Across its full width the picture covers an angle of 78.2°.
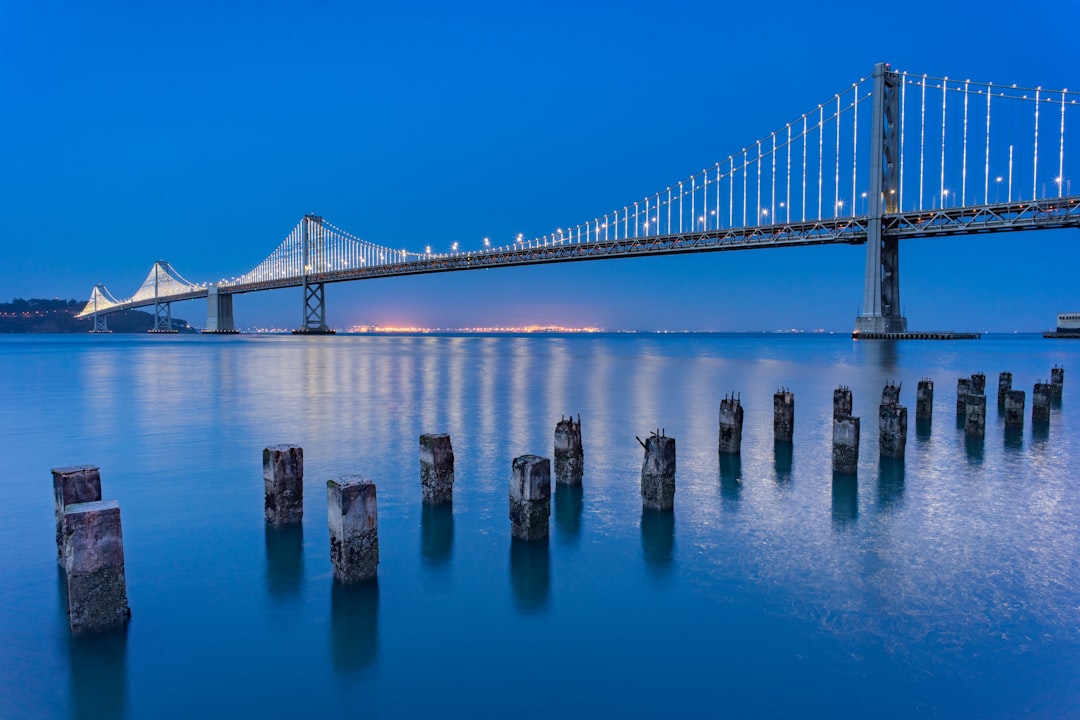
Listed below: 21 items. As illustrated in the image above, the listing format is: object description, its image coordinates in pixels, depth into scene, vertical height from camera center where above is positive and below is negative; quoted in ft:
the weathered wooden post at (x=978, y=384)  44.09 -3.09
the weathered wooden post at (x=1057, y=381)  57.06 -3.71
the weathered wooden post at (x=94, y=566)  13.44 -4.70
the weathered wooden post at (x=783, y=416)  37.01 -4.35
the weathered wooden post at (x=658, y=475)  23.26 -4.90
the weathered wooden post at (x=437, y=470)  23.66 -4.82
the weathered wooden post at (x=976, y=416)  39.86 -4.74
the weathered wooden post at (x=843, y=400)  38.48 -3.61
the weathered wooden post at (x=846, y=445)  28.99 -4.70
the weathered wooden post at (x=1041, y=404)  45.07 -4.49
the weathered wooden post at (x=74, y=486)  17.61 -3.91
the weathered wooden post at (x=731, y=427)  33.24 -4.51
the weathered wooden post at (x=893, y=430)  32.63 -4.54
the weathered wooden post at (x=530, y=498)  19.22 -4.75
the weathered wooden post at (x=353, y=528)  16.20 -4.72
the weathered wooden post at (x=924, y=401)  45.01 -4.27
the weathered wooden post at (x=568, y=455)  26.99 -4.75
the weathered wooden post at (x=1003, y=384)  51.56 -3.63
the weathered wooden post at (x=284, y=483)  20.63 -4.61
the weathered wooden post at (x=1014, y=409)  42.93 -4.61
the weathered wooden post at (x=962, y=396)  47.06 -4.15
